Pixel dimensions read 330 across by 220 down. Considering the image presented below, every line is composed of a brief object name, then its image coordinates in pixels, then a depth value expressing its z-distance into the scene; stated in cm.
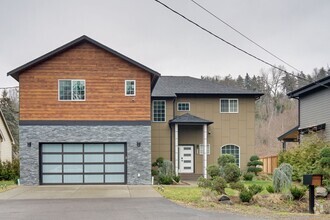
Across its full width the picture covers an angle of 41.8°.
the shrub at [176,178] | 2256
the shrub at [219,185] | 1555
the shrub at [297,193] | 1545
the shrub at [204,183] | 1588
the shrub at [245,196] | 1484
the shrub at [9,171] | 2675
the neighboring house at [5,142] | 3274
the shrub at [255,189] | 1530
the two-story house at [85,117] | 2192
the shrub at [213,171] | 1723
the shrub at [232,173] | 1622
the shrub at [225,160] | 1822
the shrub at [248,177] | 2442
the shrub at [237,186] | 1540
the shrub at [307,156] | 2014
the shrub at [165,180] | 2212
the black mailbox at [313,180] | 1327
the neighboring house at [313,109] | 2291
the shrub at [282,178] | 1552
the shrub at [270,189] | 1596
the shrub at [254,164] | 2747
